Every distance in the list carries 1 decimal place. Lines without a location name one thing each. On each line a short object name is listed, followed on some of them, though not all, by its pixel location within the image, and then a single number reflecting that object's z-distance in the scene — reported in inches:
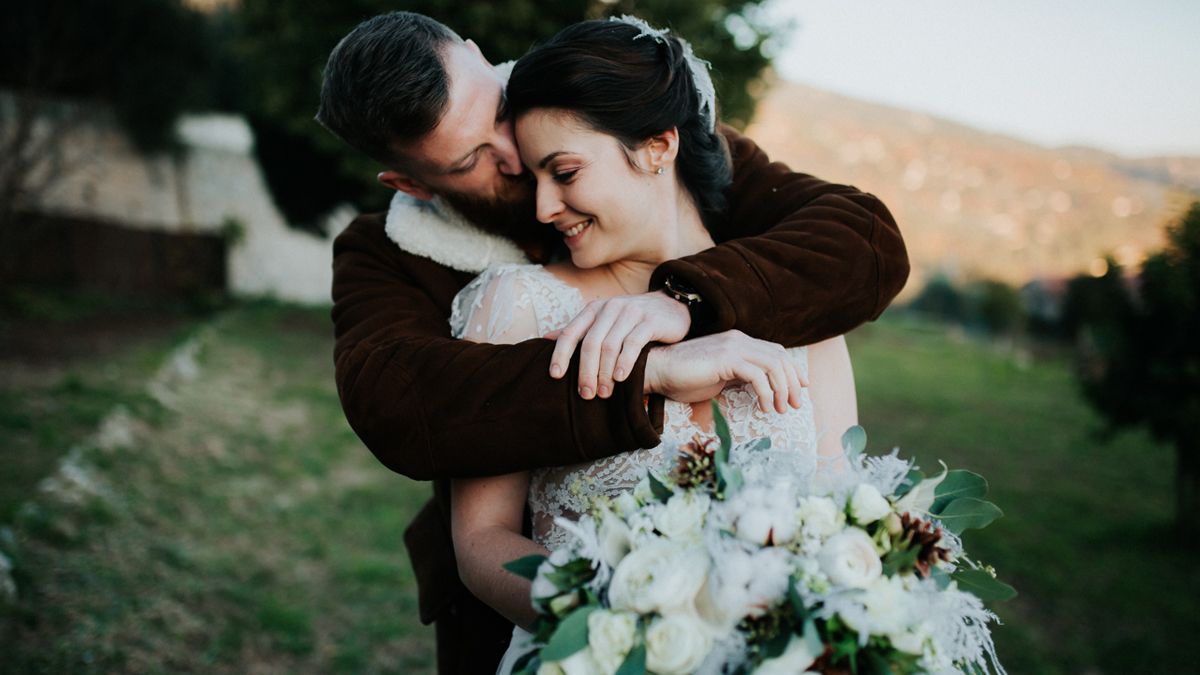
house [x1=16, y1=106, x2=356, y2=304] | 478.3
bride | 60.0
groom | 53.9
